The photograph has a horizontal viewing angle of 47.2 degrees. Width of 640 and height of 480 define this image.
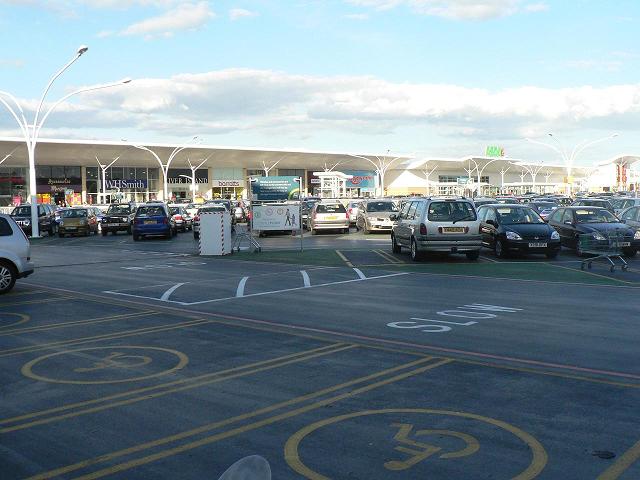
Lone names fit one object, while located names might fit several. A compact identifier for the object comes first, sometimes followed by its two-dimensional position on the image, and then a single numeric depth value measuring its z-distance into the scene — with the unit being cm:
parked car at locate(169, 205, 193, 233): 4362
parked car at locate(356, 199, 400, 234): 3519
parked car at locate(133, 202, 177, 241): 3531
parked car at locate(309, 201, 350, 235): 3625
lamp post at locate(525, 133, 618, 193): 7630
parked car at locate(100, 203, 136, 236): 4200
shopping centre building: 8775
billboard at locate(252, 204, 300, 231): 3072
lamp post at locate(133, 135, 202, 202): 8466
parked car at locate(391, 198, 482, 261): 2019
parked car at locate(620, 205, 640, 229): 2228
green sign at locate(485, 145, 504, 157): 13650
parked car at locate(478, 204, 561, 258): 2094
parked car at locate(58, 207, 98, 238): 4069
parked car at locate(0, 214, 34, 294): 1505
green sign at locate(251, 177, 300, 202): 3641
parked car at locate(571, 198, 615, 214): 3244
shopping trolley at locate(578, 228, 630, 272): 1759
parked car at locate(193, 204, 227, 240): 3361
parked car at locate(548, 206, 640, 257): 2103
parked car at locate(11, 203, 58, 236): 4234
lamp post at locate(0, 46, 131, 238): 3823
